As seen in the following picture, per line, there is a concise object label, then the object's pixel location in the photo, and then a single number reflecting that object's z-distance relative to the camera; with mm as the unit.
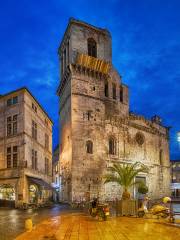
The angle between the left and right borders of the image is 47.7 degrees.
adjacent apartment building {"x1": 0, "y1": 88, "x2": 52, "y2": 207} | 22260
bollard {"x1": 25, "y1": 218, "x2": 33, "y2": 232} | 9978
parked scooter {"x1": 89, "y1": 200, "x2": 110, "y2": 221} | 13017
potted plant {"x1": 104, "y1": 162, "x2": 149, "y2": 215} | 15093
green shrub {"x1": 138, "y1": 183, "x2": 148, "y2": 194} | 22260
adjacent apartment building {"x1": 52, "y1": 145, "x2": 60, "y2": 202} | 35014
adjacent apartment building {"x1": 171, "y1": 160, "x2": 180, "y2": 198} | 54639
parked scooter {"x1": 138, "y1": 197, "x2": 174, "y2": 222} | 13428
